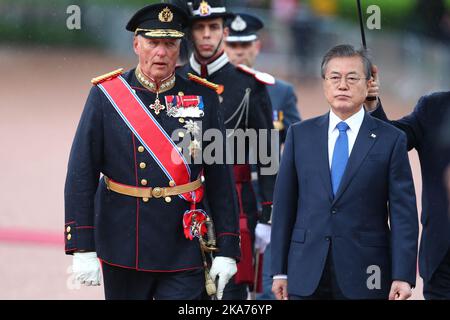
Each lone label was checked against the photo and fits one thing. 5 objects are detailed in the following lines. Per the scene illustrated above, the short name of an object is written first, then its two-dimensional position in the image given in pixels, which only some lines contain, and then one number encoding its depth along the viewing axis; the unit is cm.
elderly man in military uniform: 1203
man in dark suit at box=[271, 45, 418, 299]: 1144
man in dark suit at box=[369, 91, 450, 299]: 1233
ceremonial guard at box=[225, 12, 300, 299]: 1722
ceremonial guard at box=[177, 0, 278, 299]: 1447
